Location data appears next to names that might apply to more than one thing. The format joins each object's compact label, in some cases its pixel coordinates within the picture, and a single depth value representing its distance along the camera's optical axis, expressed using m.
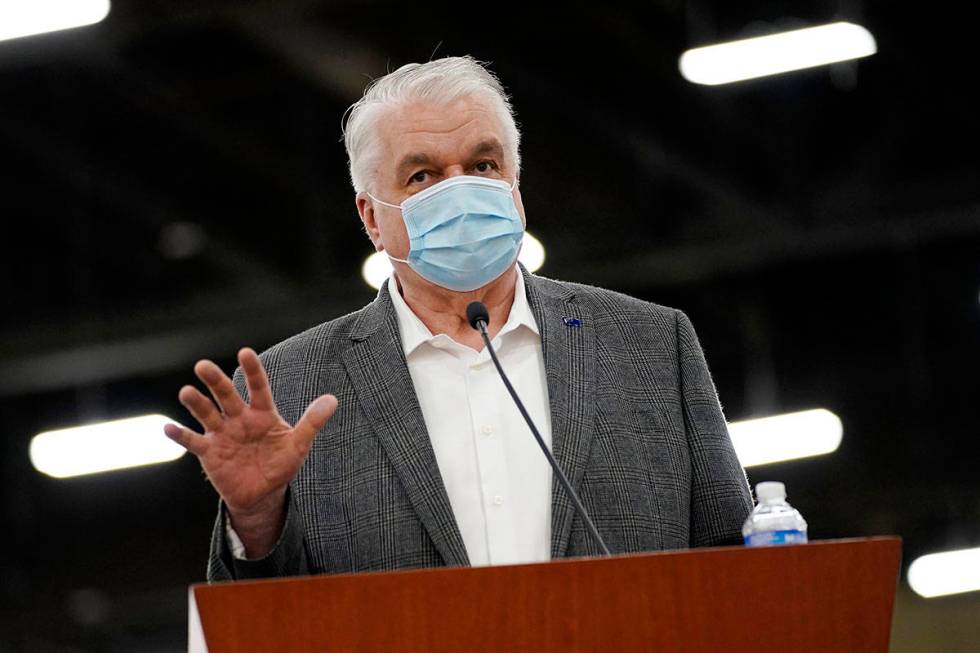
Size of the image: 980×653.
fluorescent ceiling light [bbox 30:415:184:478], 17.05
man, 4.01
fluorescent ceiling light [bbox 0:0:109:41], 10.12
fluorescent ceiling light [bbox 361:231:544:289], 15.02
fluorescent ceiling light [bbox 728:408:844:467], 18.00
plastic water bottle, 3.50
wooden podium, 2.70
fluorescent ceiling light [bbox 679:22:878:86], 11.75
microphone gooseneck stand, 3.43
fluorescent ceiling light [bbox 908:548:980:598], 20.94
